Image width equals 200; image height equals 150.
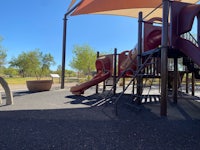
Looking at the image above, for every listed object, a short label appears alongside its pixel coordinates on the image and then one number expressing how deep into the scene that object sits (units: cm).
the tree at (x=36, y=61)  3390
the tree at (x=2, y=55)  2492
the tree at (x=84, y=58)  3048
